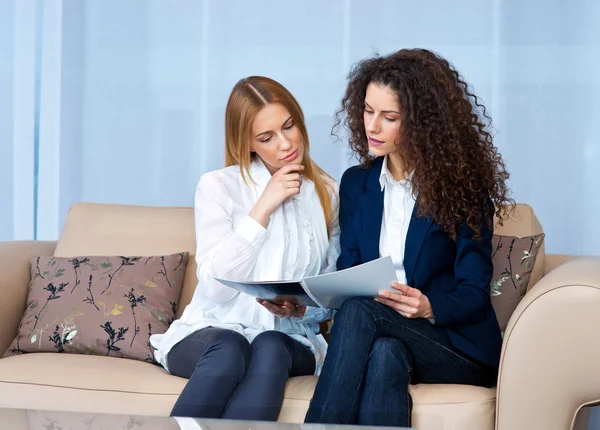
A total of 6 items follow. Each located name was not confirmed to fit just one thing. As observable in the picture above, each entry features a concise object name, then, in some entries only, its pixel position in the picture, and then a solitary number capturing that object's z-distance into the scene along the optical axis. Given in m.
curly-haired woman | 4.90
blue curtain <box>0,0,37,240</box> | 6.65
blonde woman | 5.17
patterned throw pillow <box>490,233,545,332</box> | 5.29
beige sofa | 4.88
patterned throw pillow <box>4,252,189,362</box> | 5.38
